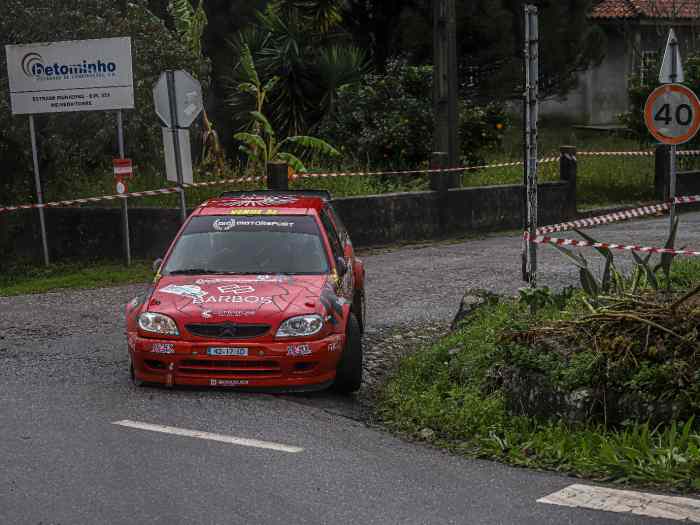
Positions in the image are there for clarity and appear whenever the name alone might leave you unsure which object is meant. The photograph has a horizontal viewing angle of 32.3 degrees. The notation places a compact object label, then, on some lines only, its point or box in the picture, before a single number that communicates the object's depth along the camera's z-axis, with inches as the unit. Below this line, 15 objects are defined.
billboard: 721.6
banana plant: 908.6
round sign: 503.2
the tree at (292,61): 1155.9
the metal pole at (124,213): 722.6
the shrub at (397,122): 948.6
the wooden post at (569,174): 911.0
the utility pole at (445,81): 853.2
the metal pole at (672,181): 480.6
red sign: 715.4
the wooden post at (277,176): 761.0
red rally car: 378.3
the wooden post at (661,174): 1002.7
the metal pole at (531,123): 462.6
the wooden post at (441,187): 834.8
